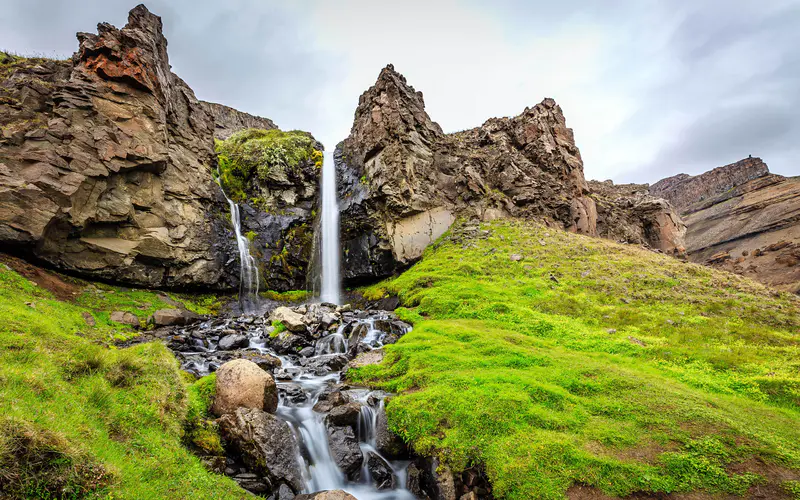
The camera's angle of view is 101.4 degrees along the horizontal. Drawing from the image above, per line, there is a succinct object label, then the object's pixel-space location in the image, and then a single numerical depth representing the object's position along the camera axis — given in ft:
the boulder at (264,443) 25.75
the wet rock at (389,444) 30.81
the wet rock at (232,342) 57.67
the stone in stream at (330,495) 22.65
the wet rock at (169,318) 69.31
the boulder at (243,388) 30.73
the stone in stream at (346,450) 29.63
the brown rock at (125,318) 66.74
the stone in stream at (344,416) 33.14
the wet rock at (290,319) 62.49
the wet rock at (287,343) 57.41
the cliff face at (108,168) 66.39
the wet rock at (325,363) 48.80
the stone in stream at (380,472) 28.60
